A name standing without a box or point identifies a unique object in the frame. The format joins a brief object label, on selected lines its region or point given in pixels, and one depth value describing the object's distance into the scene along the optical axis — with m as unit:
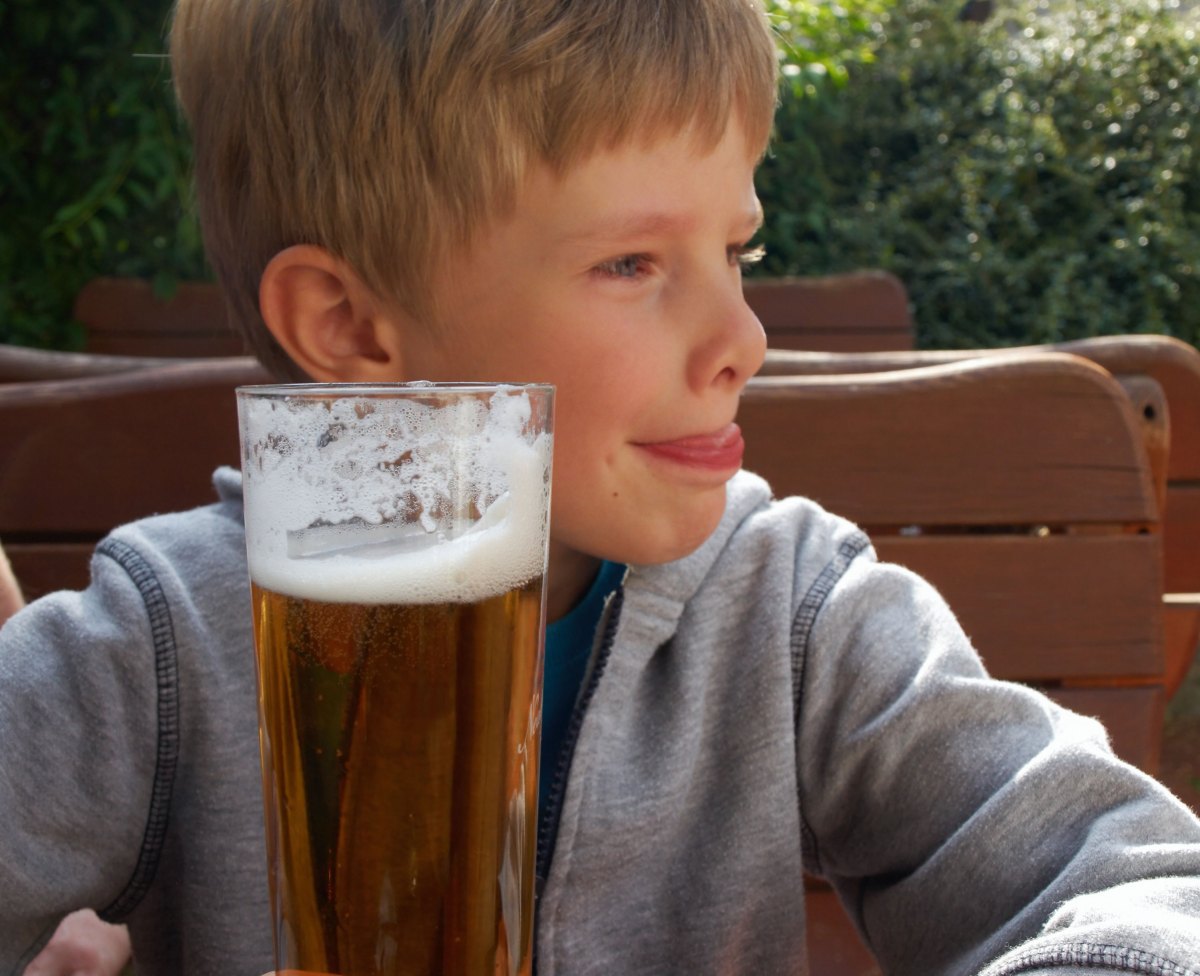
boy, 0.60
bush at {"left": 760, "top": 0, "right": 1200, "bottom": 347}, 2.74
